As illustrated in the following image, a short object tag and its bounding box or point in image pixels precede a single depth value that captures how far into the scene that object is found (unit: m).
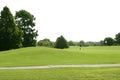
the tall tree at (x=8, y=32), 47.52
